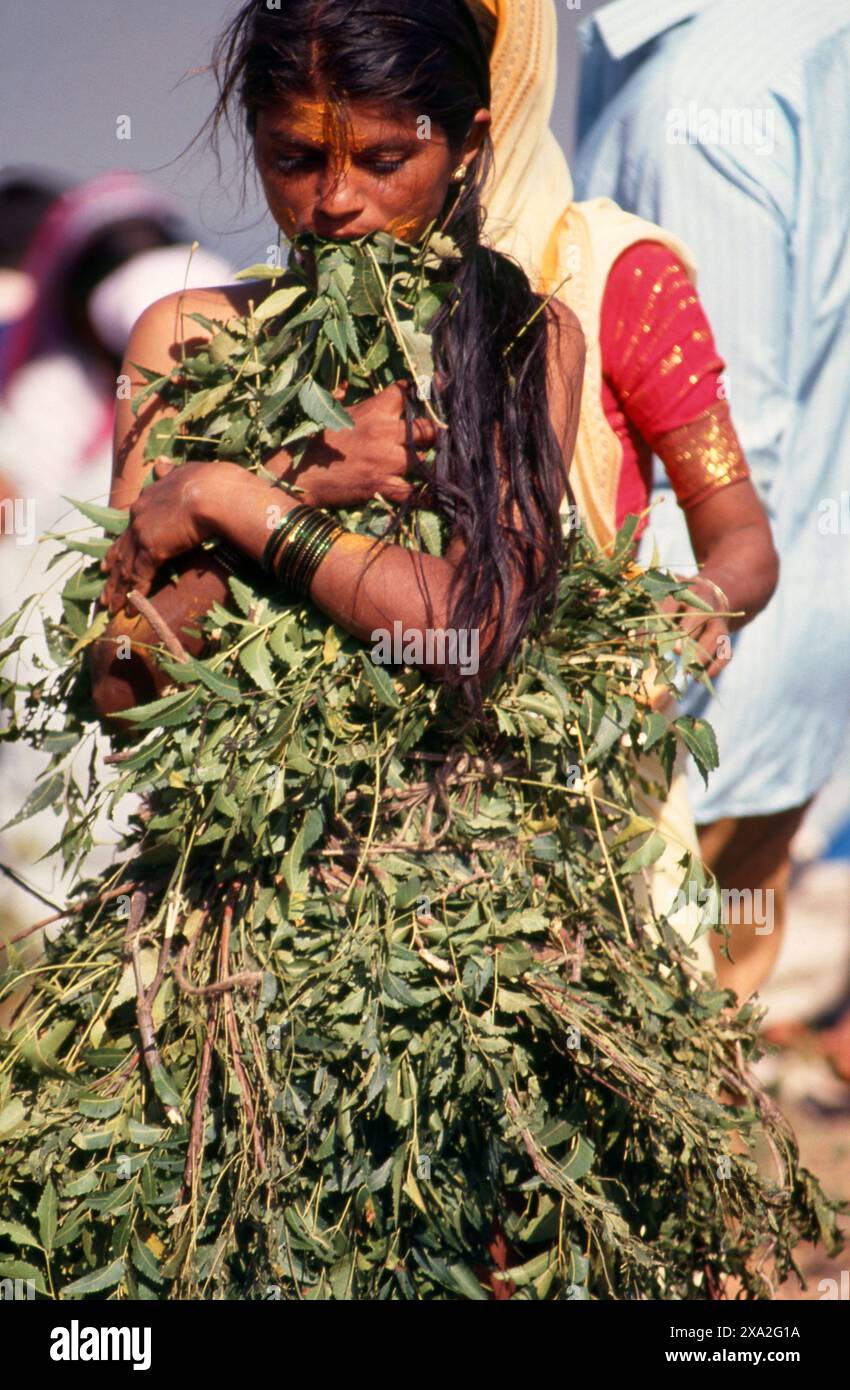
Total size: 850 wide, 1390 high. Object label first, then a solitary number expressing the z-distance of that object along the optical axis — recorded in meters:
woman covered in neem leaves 2.84
